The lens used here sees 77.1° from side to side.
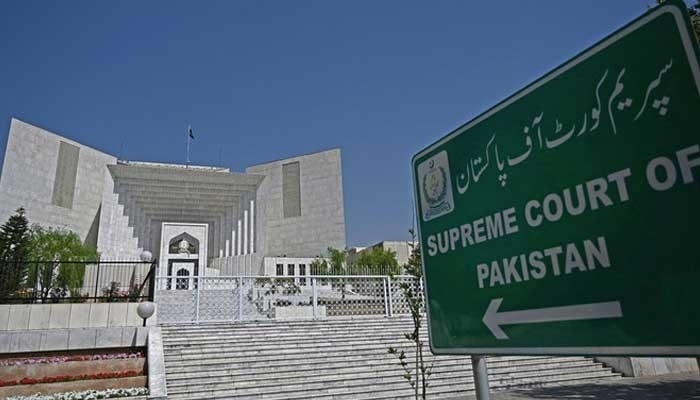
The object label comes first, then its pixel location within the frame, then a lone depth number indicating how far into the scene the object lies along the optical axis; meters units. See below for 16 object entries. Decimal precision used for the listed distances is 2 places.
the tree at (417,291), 2.80
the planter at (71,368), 8.16
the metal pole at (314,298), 13.20
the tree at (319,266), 34.96
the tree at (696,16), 6.36
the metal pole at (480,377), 1.28
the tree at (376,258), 38.76
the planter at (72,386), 7.58
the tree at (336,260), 35.72
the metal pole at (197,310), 11.96
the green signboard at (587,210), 0.73
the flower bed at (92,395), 7.09
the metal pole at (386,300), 13.89
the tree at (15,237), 26.36
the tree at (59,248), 27.44
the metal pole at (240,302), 12.62
